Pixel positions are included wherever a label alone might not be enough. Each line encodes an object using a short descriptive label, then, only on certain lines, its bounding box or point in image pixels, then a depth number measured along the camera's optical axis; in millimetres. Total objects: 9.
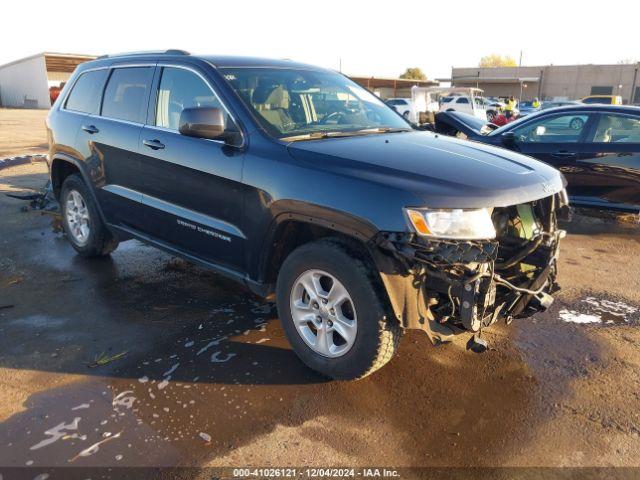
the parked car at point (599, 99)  31612
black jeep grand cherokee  2803
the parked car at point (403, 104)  25750
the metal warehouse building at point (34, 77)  42062
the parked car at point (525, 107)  33688
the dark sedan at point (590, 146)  6617
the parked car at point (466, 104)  25594
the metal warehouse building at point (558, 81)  60625
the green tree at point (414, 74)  76000
